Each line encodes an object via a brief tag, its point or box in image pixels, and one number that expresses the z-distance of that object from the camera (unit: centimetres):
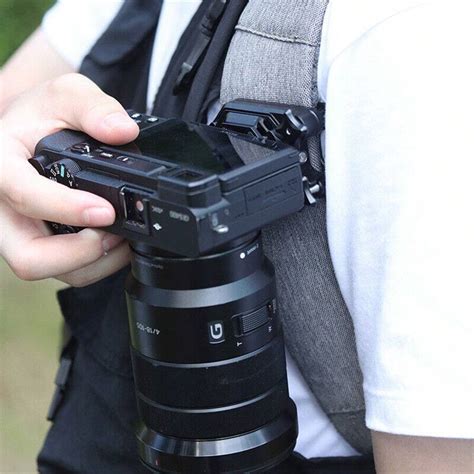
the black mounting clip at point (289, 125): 101
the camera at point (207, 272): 98
